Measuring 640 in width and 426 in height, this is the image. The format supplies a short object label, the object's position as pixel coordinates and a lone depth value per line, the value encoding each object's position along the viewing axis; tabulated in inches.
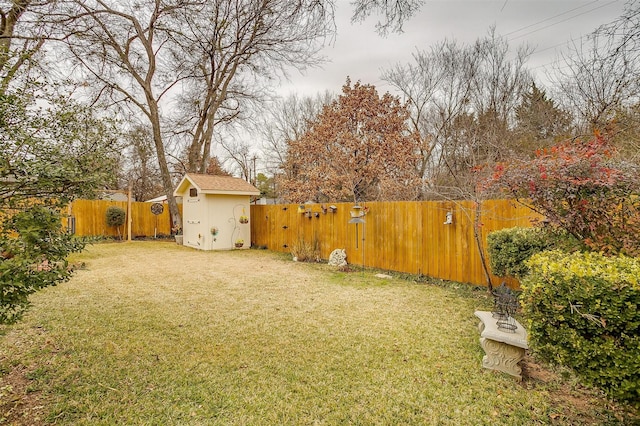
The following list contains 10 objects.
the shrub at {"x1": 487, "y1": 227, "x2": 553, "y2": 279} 166.2
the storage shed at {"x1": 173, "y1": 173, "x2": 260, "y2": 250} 433.1
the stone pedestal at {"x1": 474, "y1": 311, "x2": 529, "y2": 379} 106.7
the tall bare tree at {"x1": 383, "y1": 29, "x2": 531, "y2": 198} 442.6
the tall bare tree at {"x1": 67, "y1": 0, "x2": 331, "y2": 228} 371.0
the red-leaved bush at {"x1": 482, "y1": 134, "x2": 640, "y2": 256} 103.7
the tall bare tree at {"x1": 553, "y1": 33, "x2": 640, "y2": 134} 253.4
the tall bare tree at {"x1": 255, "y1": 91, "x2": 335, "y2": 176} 715.4
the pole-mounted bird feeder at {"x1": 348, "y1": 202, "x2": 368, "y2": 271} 275.1
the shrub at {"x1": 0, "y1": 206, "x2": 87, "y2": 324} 77.2
